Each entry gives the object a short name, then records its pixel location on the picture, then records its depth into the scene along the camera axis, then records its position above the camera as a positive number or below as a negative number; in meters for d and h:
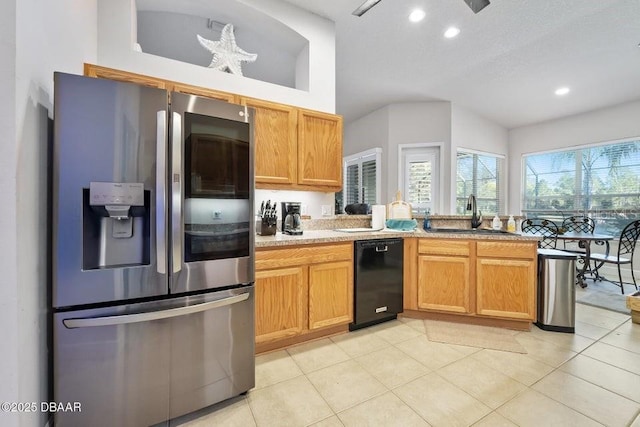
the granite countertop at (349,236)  1.92 -0.22
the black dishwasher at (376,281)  2.30 -0.66
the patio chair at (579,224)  4.52 -0.22
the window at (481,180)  4.91 +0.67
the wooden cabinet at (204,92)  2.01 +0.98
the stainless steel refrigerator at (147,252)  1.11 -0.21
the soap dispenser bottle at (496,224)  2.88 -0.14
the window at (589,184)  4.37 +0.55
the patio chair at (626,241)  3.45 -0.44
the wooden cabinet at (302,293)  1.88 -0.66
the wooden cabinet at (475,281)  2.33 -0.66
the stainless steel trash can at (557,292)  2.32 -0.74
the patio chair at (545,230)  3.93 -0.30
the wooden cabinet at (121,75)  1.75 +0.99
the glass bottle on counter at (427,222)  2.95 -0.12
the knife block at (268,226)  2.14 -0.12
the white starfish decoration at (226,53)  2.39 +1.53
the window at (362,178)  5.07 +0.74
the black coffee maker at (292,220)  2.28 -0.08
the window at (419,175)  4.72 +0.70
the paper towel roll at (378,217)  2.84 -0.06
